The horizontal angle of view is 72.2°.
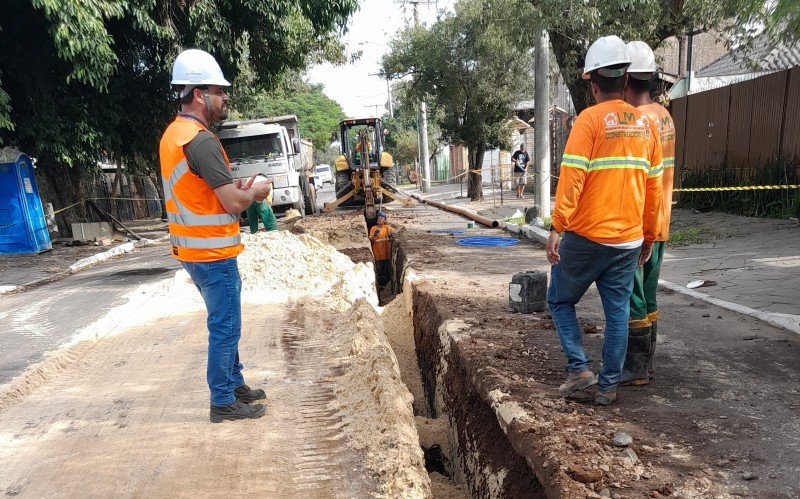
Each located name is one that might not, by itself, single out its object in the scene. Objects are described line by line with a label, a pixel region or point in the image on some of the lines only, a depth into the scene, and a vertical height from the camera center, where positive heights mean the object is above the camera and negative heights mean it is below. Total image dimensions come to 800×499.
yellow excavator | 11.48 -0.61
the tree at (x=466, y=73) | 17.77 +2.17
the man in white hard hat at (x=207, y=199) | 2.96 -0.23
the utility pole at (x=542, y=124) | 10.77 +0.23
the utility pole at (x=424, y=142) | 25.28 +0.02
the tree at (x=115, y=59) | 10.53 +2.14
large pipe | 12.23 -1.93
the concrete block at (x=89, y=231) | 13.47 -1.64
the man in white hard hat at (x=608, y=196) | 2.86 -0.34
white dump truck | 14.66 -0.06
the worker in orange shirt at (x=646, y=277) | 3.26 -0.88
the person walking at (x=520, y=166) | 18.27 -0.98
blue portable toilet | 11.69 -0.85
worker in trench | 10.85 -2.02
